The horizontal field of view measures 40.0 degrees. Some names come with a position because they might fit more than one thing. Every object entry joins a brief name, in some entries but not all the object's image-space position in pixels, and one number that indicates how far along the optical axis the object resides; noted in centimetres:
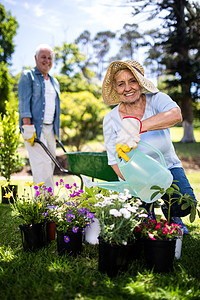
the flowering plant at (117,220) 140
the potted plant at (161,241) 145
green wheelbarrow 245
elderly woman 159
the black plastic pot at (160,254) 144
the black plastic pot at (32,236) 178
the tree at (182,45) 834
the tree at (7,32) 1152
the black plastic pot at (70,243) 166
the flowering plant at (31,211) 182
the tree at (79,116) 683
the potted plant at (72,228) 166
